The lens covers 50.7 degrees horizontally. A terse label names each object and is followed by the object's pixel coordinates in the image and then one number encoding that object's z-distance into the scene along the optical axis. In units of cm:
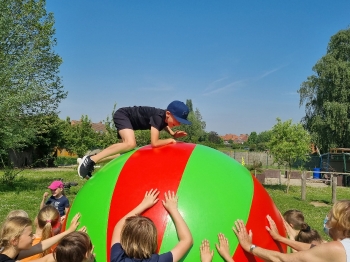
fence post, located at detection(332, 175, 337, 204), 1489
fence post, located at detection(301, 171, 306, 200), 1614
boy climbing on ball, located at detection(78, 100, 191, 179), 396
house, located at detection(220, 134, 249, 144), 16990
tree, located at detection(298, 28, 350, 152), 3234
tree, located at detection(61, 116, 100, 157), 2481
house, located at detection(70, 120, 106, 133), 7418
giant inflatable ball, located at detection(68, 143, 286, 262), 287
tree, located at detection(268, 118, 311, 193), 2044
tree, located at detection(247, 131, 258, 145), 13968
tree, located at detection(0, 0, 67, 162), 1669
